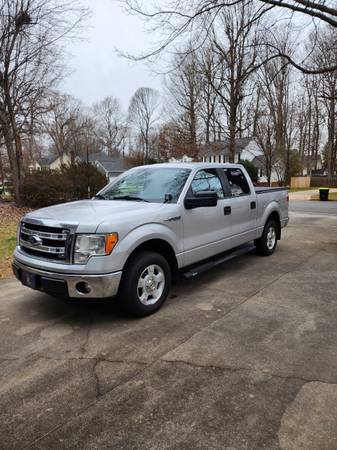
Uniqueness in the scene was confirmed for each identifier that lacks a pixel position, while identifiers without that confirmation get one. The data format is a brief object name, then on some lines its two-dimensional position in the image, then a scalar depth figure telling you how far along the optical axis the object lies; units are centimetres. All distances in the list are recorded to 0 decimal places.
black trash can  2100
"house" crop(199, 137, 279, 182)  2711
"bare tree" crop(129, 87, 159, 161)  5738
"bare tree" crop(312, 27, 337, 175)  1173
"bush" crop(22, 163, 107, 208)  1350
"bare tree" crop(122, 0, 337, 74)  809
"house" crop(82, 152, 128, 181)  5446
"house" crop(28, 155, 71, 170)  6139
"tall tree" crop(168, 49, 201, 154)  2838
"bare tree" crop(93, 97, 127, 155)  6550
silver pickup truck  338
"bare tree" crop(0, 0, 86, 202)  1178
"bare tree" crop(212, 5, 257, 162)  1736
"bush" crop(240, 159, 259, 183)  3644
